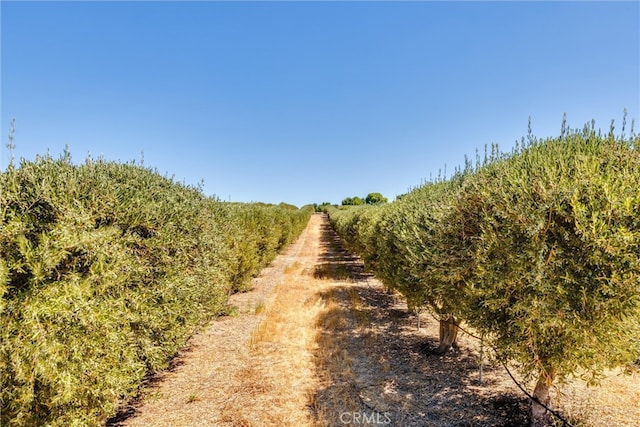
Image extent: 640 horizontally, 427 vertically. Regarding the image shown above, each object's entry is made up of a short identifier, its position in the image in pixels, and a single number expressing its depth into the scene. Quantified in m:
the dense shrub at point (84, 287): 3.82
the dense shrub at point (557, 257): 4.01
